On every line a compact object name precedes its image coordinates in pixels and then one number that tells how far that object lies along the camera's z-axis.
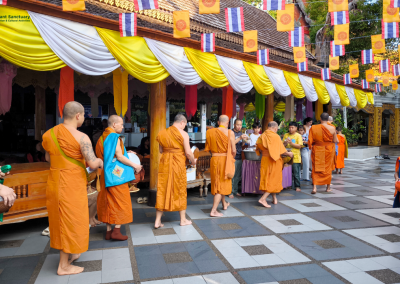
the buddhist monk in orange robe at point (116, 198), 3.92
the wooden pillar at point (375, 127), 22.78
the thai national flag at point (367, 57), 9.70
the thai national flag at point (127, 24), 4.55
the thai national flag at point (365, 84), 11.60
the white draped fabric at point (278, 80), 7.65
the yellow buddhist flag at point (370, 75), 11.80
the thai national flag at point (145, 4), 4.54
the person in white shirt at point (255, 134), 7.40
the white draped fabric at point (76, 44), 3.90
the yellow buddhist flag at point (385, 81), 12.67
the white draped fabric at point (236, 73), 6.41
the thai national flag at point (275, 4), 5.23
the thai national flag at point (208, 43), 5.78
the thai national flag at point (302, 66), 8.31
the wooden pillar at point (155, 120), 5.79
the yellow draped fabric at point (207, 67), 5.79
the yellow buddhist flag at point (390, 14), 6.05
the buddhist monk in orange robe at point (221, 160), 5.19
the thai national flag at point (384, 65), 10.15
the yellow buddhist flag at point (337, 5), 5.74
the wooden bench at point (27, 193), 4.11
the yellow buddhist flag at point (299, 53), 8.02
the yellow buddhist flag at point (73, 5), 3.88
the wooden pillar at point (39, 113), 8.34
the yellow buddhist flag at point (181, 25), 5.19
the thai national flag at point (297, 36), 7.07
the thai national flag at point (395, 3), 5.65
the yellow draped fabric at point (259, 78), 7.08
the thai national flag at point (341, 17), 5.94
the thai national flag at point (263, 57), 7.15
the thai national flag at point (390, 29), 6.50
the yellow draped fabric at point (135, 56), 4.59
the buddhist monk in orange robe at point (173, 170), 4.50
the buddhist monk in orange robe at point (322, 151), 6.97
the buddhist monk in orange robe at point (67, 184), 3.07
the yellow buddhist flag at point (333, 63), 9.56
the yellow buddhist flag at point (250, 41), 6.68
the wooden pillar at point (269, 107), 9.13
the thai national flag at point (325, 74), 9.42
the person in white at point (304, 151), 8.30
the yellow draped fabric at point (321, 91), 9.48
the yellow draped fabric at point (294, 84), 8.28
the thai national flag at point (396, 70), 10.60
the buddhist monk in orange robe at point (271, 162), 5.86
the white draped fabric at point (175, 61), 5.17
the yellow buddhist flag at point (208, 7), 5.07
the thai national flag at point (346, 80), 10.63
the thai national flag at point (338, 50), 7.89
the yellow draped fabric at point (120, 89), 5.53
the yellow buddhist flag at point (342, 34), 6.92
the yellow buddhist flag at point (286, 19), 5.82
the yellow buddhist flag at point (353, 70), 10.33
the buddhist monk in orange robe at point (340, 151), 10.15
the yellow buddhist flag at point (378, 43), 8.25
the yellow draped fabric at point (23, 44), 3.54
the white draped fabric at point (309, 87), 8.88
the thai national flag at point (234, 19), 5.73
